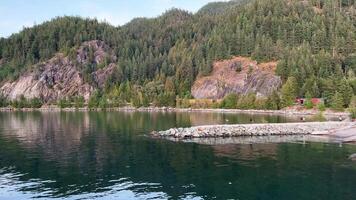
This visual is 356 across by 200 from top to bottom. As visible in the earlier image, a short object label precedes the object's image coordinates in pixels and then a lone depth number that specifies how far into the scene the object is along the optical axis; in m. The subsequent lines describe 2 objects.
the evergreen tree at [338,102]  182.25
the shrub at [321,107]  185.93
